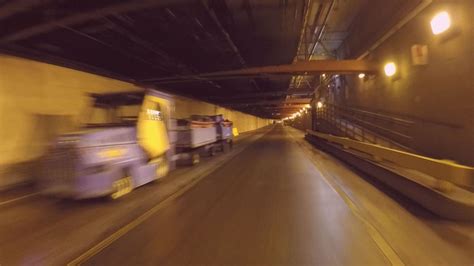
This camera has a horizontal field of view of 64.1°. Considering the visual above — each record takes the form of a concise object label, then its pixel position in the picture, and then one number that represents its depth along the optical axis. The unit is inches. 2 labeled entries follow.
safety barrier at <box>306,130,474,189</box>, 260.4
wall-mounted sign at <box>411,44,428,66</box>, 565.9
